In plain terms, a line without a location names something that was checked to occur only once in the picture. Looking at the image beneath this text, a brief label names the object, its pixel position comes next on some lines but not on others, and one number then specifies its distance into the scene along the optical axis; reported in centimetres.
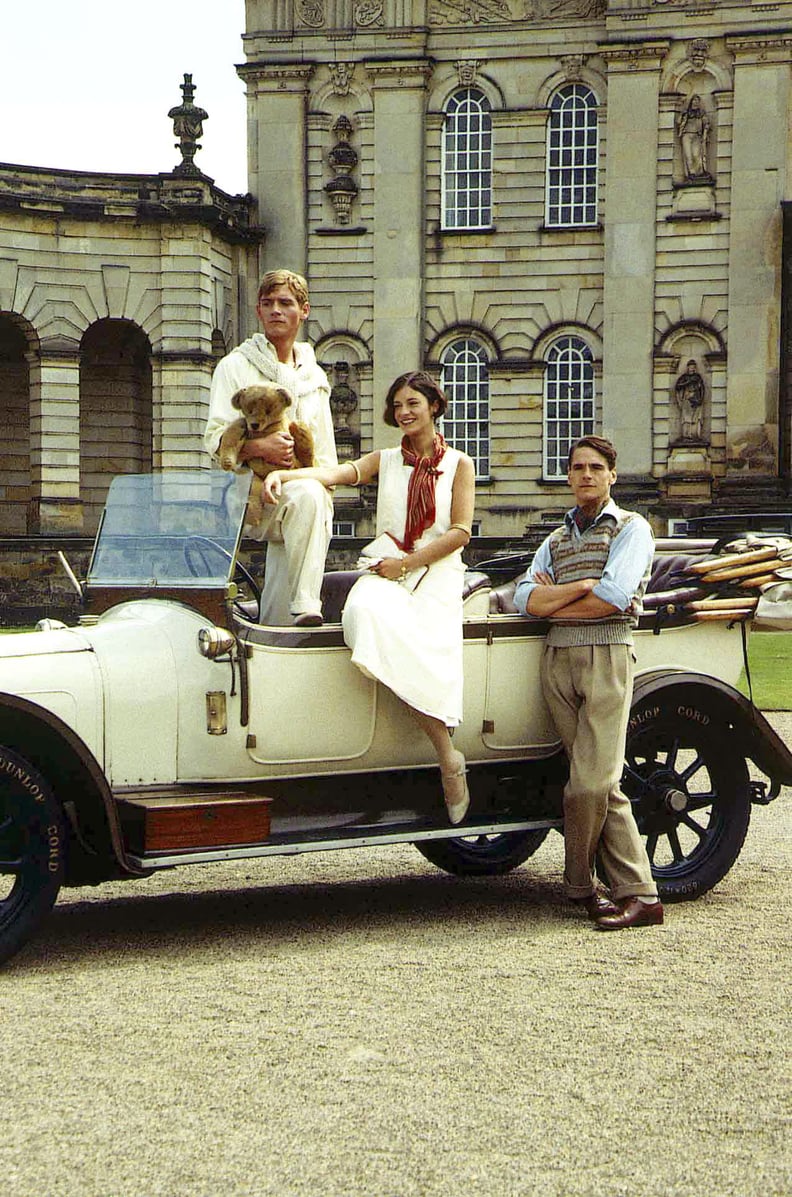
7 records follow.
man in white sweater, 634
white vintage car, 565
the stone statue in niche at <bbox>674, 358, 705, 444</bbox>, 3588
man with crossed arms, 638
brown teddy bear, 636
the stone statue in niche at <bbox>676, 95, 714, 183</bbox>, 3575
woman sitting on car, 607
